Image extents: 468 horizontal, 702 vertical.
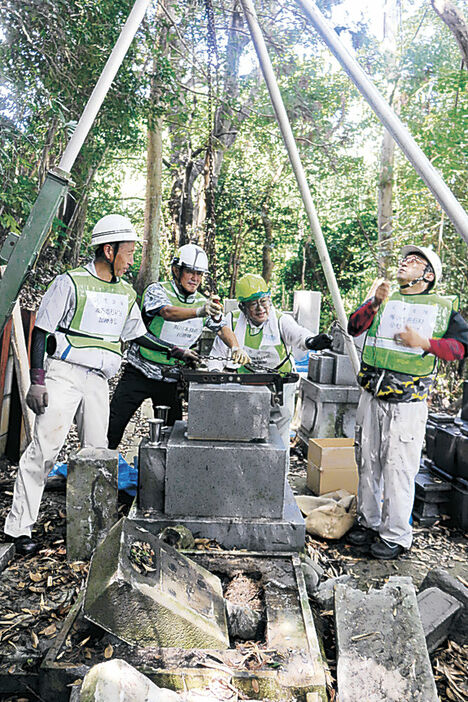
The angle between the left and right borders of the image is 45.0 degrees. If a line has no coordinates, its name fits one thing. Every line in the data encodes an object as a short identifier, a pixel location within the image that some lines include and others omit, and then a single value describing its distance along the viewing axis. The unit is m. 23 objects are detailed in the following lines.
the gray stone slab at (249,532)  3.83
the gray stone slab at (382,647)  2.61
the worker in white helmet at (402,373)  4.50
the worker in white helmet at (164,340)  5.12
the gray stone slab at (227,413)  3.91
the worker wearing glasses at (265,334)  4.96
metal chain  4.53
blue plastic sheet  4.92
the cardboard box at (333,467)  5.70
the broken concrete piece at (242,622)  2.93
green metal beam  3.49
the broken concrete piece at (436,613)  3.27
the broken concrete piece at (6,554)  3.75
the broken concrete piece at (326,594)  3.51
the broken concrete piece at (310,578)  3.65
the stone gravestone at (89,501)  3.93
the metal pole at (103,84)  3.48
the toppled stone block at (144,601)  2.60
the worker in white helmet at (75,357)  4.03
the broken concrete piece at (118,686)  1.99
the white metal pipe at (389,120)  2.93
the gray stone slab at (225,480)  3.88
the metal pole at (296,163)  4.77
